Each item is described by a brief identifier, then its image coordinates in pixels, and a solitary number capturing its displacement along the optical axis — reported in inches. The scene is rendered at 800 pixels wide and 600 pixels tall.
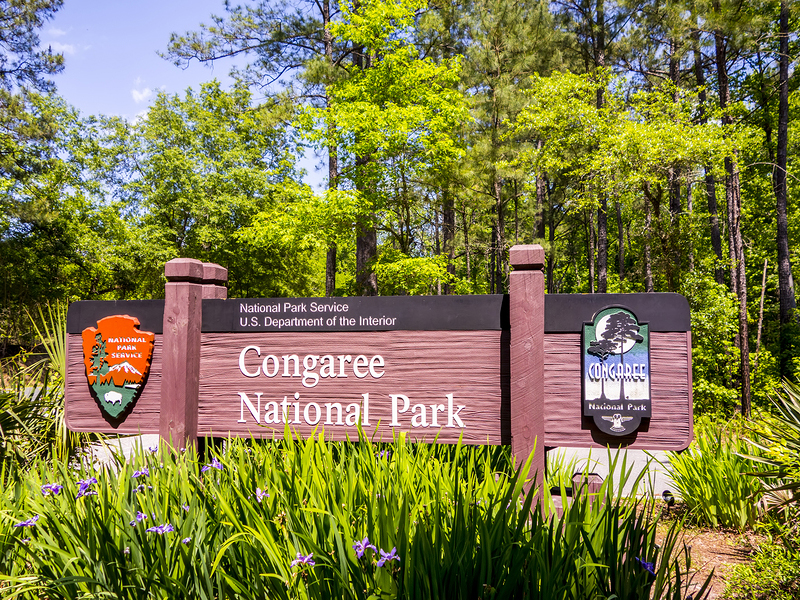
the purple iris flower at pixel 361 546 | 61.1
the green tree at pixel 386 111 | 421.7
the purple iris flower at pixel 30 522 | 76.8
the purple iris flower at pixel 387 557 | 58.7
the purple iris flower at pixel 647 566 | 63.2
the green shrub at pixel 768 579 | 96.0
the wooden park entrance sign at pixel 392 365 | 117.2
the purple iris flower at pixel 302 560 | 60.7
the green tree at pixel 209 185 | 679.7
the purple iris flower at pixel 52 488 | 85.0
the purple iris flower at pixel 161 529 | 67.8
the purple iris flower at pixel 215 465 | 91.6
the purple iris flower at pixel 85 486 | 83.0
